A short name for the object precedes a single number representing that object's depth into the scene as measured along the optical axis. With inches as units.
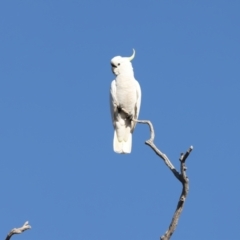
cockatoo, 684.7
